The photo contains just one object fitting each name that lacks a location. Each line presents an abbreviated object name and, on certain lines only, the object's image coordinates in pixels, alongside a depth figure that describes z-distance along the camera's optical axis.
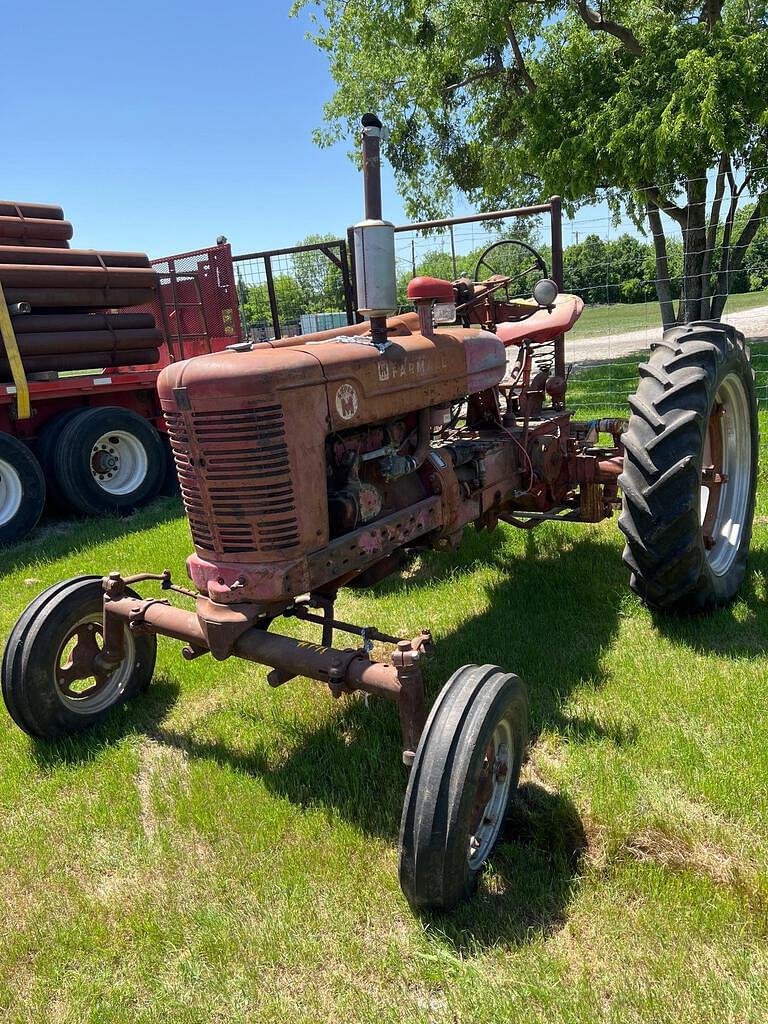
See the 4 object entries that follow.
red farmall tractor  2.48
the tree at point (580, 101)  9.55
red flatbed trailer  6.77
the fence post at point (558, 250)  4.75
